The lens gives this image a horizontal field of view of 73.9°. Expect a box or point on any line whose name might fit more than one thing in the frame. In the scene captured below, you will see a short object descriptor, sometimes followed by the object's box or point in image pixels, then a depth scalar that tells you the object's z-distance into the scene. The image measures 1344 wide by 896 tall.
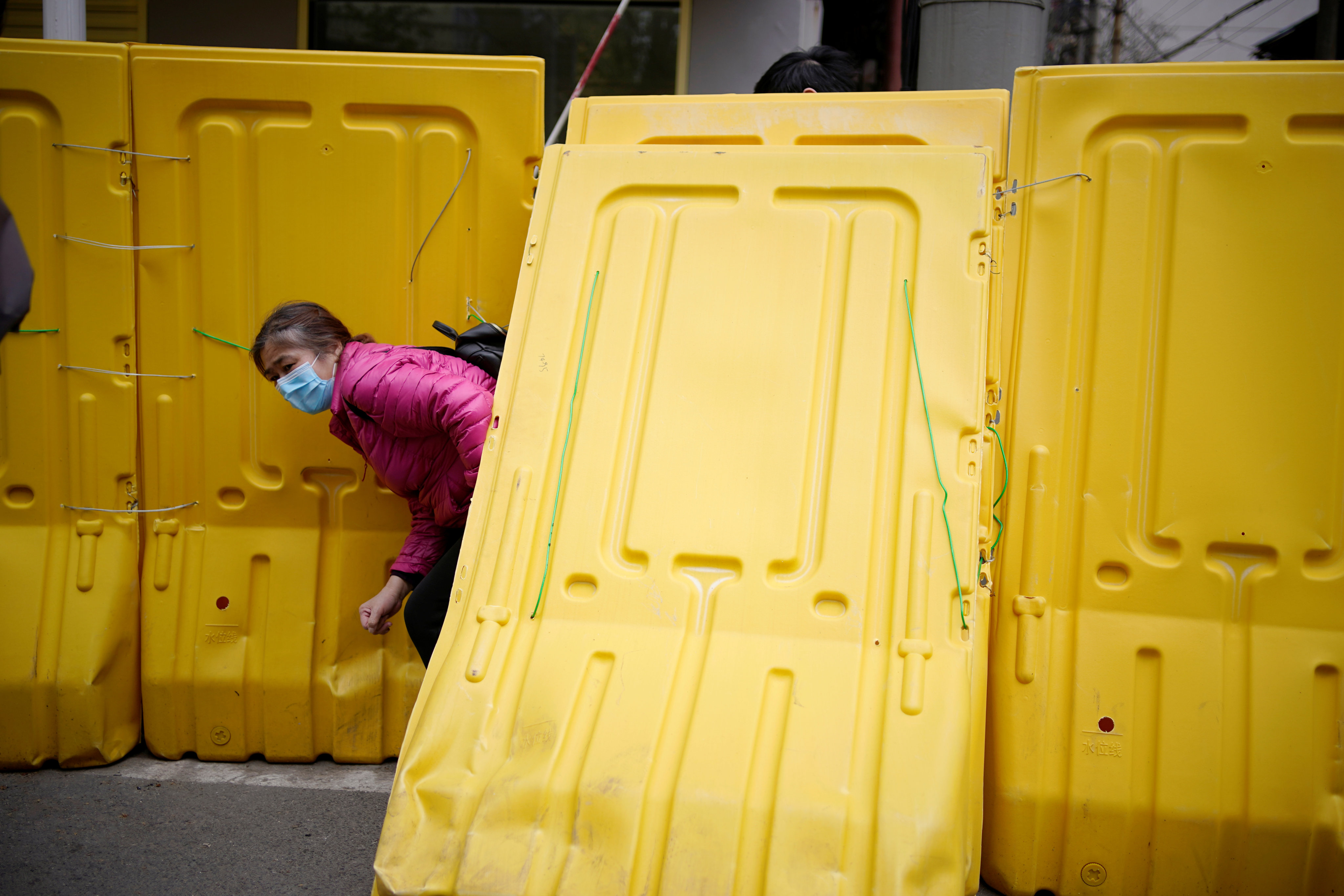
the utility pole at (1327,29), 6.29
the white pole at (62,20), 3.11
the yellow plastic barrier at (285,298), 2.78
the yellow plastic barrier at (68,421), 2.77
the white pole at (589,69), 3.03
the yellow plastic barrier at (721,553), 1.73
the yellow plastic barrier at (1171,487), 2.26
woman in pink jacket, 2.27
